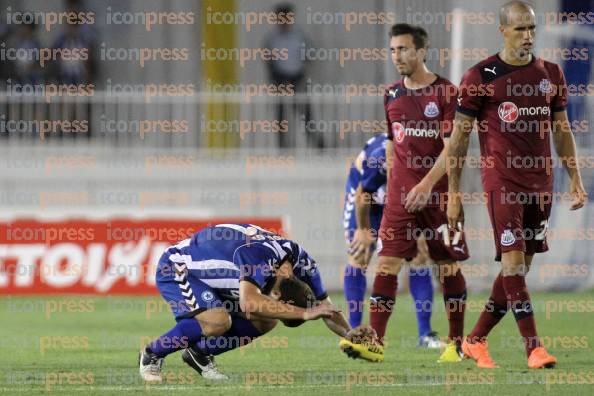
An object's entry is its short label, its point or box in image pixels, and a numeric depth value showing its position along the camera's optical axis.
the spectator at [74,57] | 18.84
